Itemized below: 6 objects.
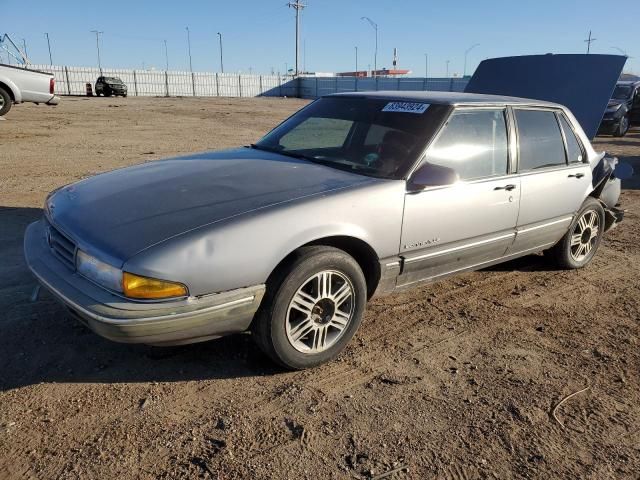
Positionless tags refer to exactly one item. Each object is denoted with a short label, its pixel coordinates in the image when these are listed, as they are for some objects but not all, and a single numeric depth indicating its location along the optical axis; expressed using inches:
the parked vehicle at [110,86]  1595.7
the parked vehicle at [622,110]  666.2
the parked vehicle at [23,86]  570.9
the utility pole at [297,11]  2513.5
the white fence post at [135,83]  1912.8
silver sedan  105.4
